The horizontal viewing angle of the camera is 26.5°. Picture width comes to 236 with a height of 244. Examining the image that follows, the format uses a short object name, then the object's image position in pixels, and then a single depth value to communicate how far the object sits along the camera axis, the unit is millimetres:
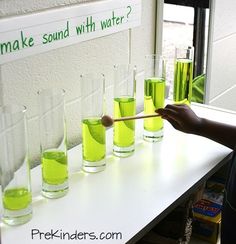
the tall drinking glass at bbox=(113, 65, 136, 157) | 1219
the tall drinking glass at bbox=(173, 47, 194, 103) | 1375
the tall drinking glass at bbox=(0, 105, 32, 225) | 950
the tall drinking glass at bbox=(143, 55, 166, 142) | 1300
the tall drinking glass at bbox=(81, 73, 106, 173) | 1137
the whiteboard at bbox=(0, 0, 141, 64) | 1060
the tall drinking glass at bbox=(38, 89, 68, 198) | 1041
